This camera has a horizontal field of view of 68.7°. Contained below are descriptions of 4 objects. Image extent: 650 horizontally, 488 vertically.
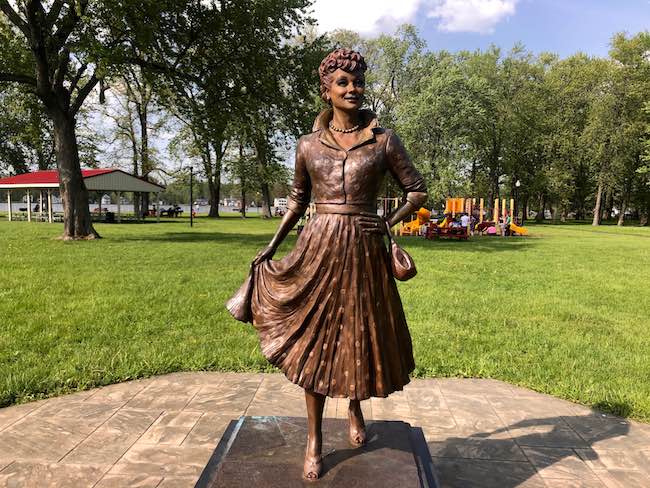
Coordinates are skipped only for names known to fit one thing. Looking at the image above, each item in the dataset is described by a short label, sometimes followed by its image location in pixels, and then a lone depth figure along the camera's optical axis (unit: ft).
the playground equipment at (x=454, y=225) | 72.84
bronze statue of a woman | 8.17
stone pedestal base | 8.25
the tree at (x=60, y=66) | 49.93
